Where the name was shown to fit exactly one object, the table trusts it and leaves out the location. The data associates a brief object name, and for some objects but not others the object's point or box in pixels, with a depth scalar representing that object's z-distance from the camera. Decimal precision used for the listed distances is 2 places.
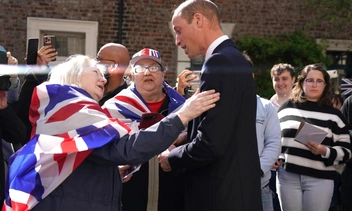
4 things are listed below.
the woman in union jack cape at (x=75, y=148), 3.09
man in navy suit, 3.11
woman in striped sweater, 5.67
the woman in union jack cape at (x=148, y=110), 4.22
